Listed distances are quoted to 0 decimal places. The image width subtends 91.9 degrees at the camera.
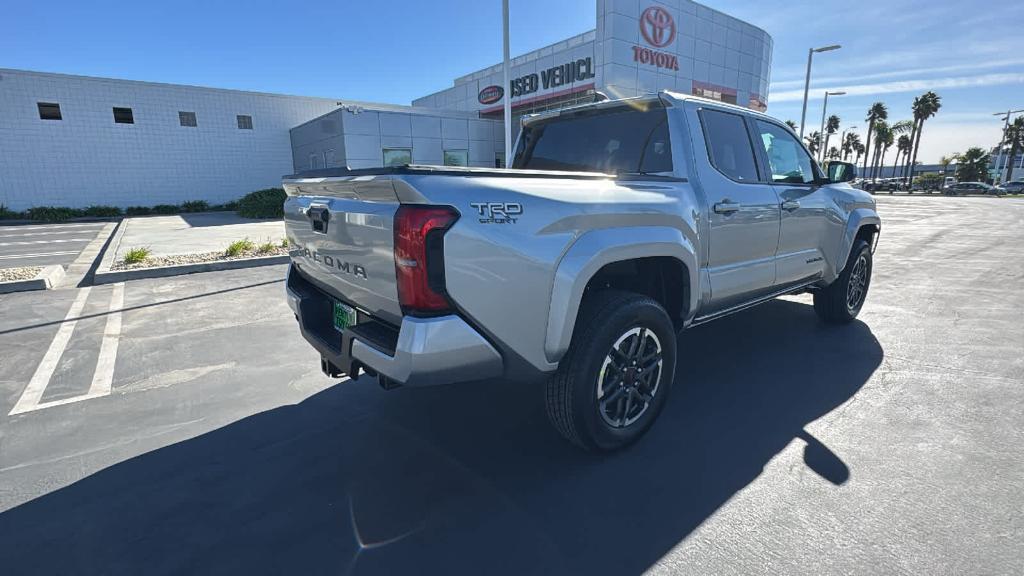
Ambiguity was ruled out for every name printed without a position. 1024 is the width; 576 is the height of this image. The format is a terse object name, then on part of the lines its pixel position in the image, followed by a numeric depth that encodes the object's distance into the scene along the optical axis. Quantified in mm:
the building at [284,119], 19031
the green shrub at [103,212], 21672
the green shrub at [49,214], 20062
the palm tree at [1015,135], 60250
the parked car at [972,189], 46719
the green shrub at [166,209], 23297
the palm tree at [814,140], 77762
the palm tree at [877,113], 72250
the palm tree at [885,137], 76688
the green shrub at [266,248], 8797
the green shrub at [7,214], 20672
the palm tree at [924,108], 60719
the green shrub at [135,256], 7902
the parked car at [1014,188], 49969
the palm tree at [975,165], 61188
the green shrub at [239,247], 8516
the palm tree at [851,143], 93062
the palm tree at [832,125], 85956
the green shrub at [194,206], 23859
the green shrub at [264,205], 17641
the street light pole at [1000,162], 56375
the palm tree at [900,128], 80688
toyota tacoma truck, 2021
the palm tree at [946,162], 85550
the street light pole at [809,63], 21384
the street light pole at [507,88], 11180
